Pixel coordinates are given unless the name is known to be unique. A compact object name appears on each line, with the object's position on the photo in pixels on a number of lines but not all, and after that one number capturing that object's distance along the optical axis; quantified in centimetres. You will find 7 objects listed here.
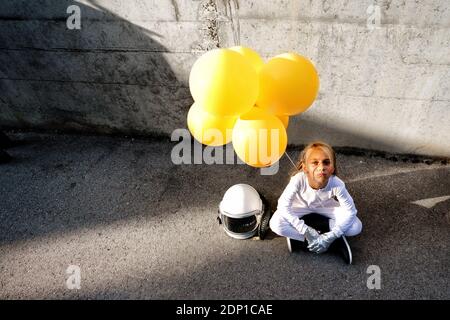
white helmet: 289
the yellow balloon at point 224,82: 194
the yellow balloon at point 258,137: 221
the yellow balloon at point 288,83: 204
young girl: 245
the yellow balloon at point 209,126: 235
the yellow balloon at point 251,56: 225
